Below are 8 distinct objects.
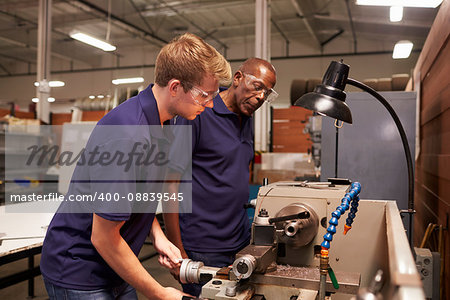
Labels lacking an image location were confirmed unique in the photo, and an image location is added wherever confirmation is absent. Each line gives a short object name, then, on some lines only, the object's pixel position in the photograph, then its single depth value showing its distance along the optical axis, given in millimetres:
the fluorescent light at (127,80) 7531
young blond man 857
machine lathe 800
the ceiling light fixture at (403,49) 4668
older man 1400
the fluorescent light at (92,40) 5109
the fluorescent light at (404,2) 2637
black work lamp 1126
